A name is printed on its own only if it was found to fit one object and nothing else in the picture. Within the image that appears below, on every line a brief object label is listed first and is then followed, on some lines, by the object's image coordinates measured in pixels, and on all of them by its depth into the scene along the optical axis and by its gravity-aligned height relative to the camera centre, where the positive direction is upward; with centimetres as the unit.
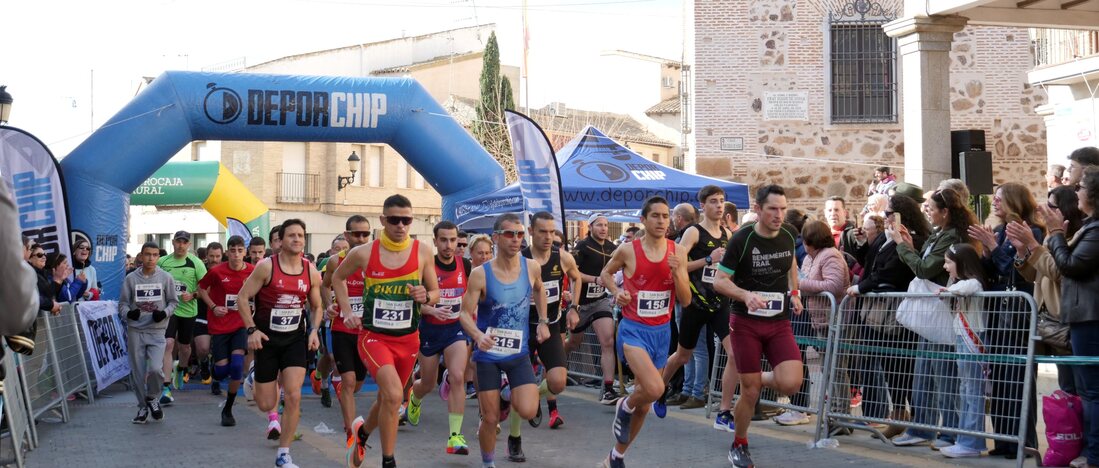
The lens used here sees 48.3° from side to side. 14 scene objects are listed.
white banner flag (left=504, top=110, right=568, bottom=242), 1472 +96
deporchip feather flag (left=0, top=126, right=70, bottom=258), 1506 +90
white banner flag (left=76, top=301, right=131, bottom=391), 1386 -100
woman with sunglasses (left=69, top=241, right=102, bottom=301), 1474 -11
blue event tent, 1650 +92
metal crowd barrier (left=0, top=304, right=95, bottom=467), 950 -111
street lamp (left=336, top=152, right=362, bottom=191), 4649 +322
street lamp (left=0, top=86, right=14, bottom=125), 1590 +200
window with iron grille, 2266 +336
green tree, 4638 +586
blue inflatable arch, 1591 +173
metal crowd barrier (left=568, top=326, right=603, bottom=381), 1405 -122
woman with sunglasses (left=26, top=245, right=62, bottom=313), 1079 -22
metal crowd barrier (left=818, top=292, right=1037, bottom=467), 813 -81
